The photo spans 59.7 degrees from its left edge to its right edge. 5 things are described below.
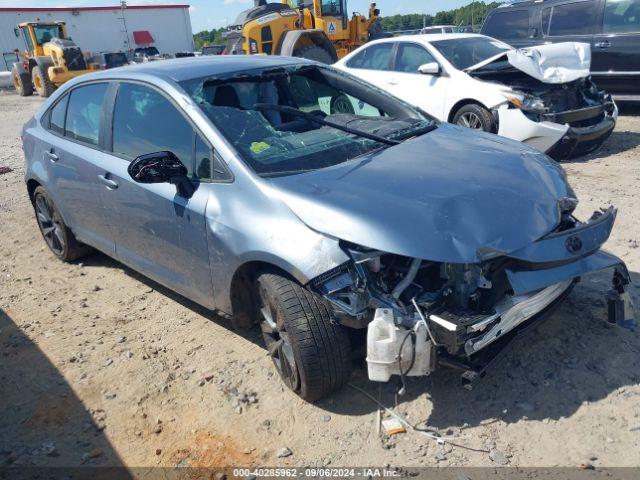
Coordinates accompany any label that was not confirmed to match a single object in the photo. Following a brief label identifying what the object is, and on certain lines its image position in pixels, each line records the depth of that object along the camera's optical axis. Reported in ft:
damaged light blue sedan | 8.55
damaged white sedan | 21.98
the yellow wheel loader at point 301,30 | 44.39
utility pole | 130.82
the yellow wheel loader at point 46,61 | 66.39
